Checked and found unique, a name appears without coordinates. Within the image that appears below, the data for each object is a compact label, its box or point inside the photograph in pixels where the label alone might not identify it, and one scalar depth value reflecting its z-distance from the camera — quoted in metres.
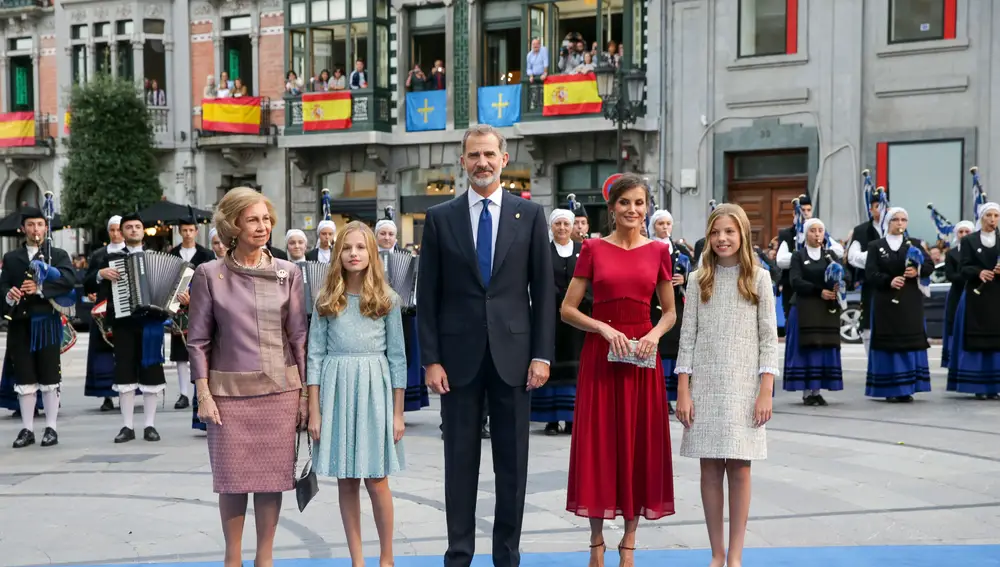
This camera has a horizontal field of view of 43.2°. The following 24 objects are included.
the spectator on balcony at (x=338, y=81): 31.45
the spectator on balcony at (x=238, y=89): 33.41
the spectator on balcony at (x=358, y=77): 31.05
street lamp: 21.03
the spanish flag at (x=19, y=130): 36.19
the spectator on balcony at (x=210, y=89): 33.50
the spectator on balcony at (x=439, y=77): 30.64
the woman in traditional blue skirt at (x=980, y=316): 13.45
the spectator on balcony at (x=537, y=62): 28.62
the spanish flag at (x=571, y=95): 27.59
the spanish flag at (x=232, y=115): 32.66
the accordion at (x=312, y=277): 10.45
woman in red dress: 6.36
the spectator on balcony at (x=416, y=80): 30.92
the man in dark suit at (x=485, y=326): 6.06
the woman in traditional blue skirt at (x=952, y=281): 13.73
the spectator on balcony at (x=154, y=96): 34.78
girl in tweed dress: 6.32
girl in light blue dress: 6.14
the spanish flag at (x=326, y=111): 31.02
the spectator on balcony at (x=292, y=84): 31.86
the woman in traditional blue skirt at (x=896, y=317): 13.48
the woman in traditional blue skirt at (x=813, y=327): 13.62
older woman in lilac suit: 5.86
